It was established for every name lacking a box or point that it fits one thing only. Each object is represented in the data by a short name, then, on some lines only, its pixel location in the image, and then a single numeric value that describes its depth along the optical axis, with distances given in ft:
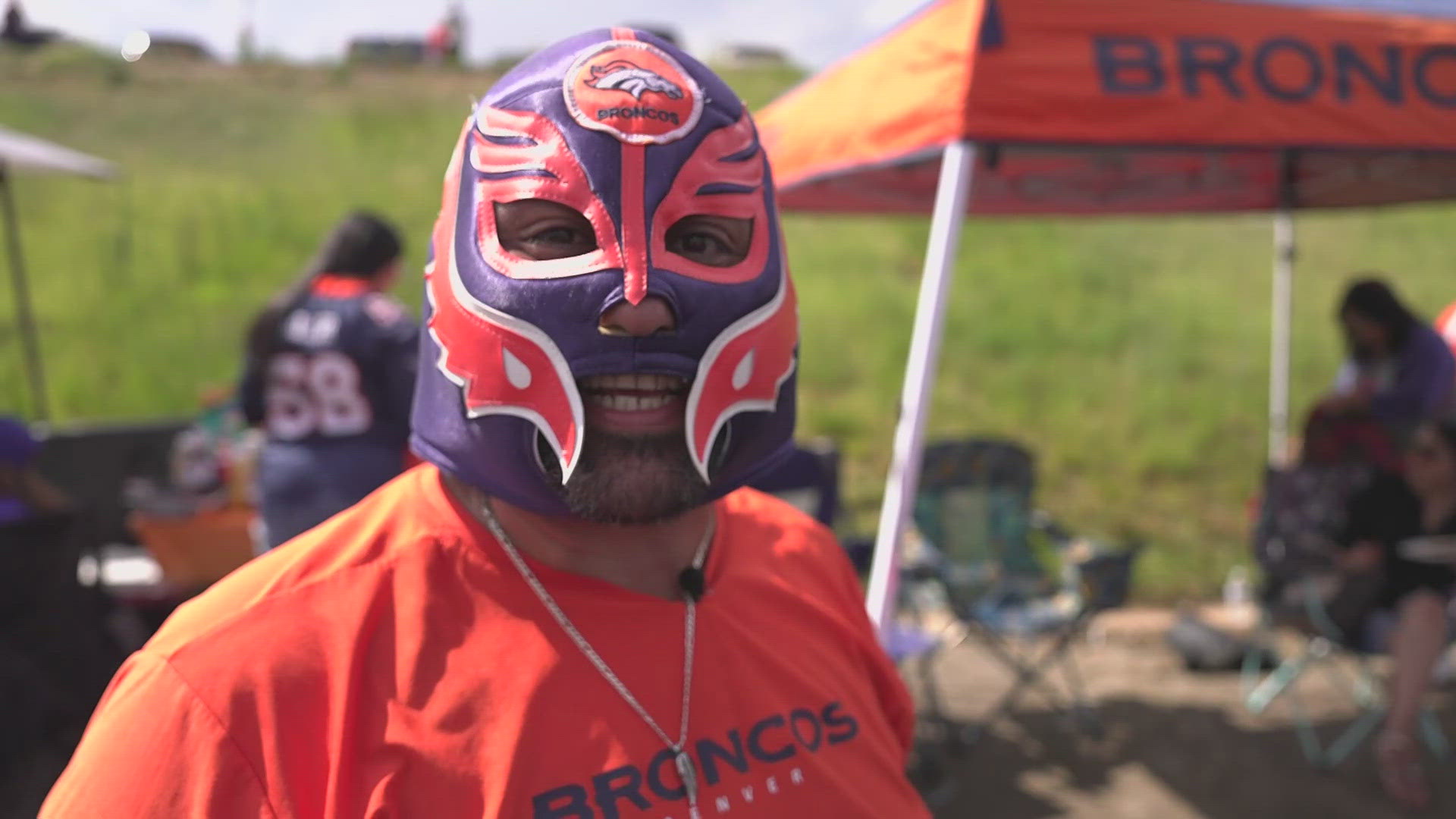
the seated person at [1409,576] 13.05
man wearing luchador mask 3.32
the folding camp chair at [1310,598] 13.93
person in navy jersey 10.75
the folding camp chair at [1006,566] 14.11
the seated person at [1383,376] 14.79
